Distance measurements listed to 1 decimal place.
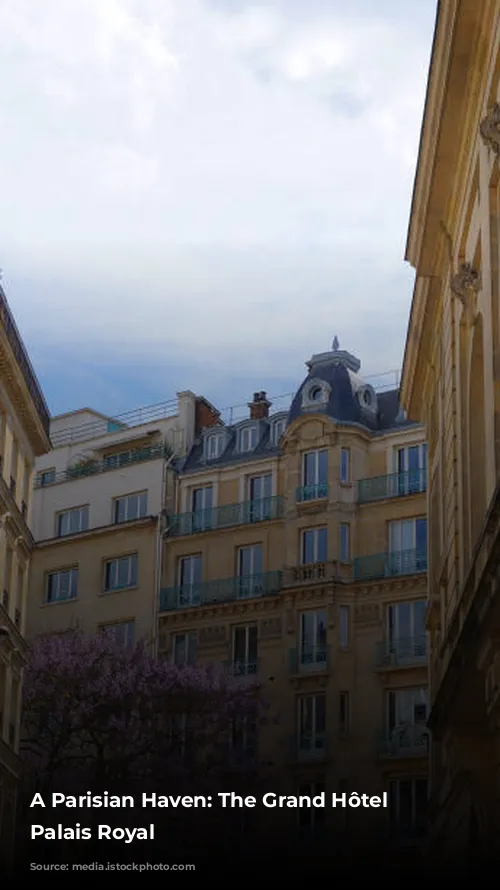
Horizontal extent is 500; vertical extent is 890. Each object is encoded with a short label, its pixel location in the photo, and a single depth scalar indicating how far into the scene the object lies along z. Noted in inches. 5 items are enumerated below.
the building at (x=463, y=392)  879.1
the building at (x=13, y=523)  1734.7
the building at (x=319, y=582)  2228.1
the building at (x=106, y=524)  2518.5
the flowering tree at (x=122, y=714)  2178.9
